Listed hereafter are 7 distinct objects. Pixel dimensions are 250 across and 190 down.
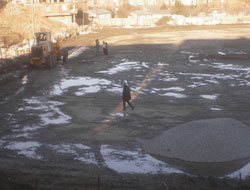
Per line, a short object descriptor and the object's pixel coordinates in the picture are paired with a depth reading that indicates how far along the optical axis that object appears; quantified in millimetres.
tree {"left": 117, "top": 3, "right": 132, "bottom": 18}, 127944
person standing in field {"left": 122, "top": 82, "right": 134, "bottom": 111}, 18062
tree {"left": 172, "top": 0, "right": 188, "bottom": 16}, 111100
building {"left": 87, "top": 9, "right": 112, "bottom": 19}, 111938
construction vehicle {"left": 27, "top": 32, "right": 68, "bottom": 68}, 30922
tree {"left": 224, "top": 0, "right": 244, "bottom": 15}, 150800
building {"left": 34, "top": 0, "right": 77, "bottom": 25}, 81312
